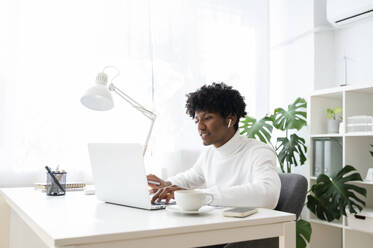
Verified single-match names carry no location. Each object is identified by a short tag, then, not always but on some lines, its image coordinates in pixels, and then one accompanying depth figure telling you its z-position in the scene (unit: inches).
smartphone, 48.4
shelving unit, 102.0
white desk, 39.3
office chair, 60.6
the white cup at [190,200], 49.8
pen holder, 72.4
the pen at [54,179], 72.1
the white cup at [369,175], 96.2
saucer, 49.6
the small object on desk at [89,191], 73.8
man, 58.6
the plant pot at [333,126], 110.1
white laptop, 52.6
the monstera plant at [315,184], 96.9
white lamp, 68.7
